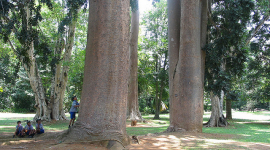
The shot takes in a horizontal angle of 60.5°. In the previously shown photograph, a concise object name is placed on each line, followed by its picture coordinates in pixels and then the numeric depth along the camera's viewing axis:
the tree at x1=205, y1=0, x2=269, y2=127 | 10.97
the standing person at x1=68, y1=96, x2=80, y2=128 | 10.82
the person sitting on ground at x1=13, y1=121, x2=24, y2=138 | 9.16
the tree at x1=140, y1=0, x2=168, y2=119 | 25.72
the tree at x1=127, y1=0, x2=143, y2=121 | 20.14
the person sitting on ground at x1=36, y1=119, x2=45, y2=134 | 9.65
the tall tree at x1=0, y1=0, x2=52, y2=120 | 10.17
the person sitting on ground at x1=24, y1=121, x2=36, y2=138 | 9.31
